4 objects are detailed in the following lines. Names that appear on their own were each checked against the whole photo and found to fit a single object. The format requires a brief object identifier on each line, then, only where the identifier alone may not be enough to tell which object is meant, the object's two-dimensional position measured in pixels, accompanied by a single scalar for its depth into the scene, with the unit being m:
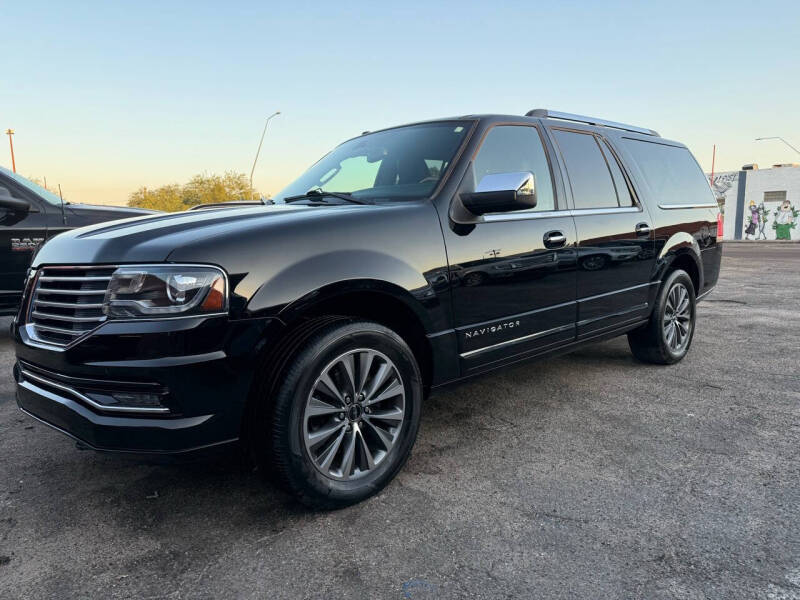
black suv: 2.07
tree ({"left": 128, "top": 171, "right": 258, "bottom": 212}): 39.44
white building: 39.03
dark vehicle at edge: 5.40
